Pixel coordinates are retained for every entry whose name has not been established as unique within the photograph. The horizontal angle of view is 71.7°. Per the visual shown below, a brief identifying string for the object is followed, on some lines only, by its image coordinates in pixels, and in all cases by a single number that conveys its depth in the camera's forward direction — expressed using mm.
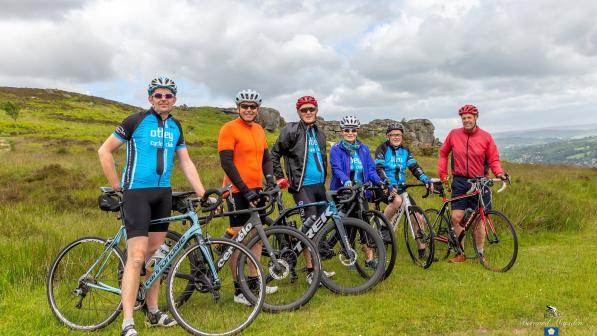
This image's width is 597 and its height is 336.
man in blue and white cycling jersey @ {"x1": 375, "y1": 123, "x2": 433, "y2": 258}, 7875
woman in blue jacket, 7020
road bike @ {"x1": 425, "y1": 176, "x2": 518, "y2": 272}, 7395
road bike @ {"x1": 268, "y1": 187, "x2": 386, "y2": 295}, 5785
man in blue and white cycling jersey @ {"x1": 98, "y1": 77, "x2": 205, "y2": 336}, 4438
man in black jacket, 6438
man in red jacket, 7652
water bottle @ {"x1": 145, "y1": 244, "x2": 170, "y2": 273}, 4815
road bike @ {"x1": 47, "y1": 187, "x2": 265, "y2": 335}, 4711
